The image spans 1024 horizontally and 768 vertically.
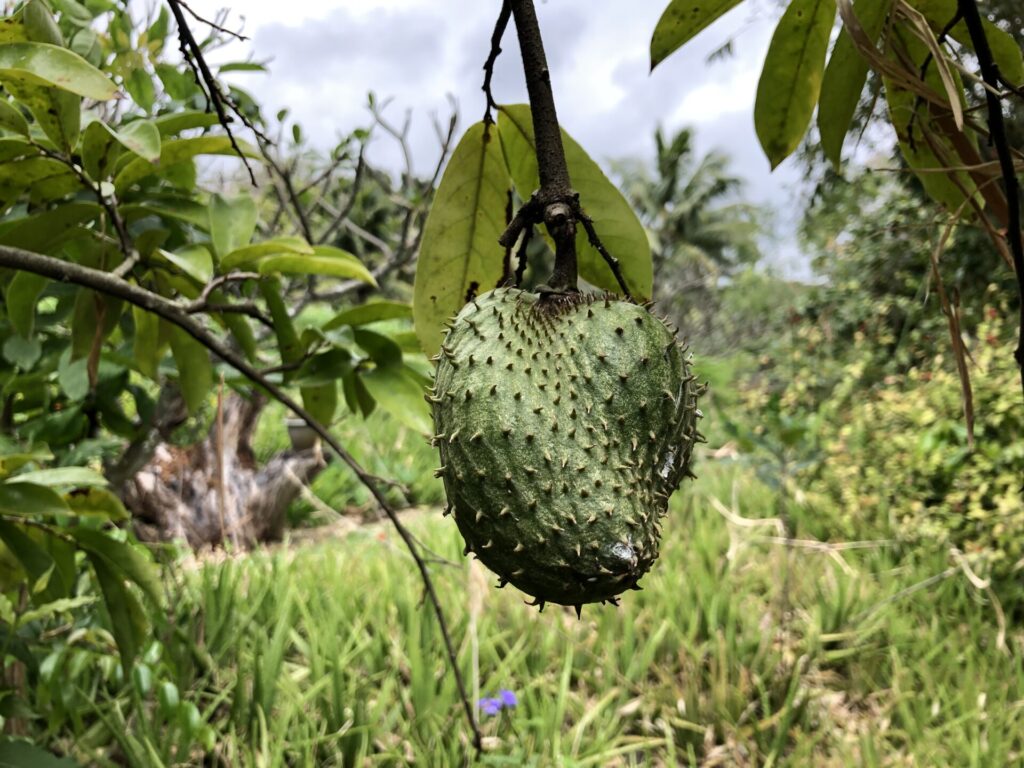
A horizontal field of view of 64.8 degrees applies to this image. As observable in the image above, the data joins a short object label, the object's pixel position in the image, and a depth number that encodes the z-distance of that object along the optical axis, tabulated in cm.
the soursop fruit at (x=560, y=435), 49
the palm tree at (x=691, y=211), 2670
